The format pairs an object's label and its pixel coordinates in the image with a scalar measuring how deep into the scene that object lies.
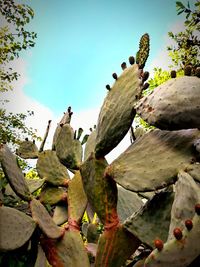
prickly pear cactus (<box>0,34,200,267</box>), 1.29
